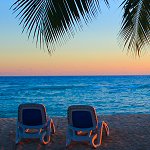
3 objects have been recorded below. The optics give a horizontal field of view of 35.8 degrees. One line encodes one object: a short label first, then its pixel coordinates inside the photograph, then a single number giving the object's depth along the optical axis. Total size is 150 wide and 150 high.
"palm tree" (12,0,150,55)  2.57
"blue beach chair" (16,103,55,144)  4.09
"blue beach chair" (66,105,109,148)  3.95
